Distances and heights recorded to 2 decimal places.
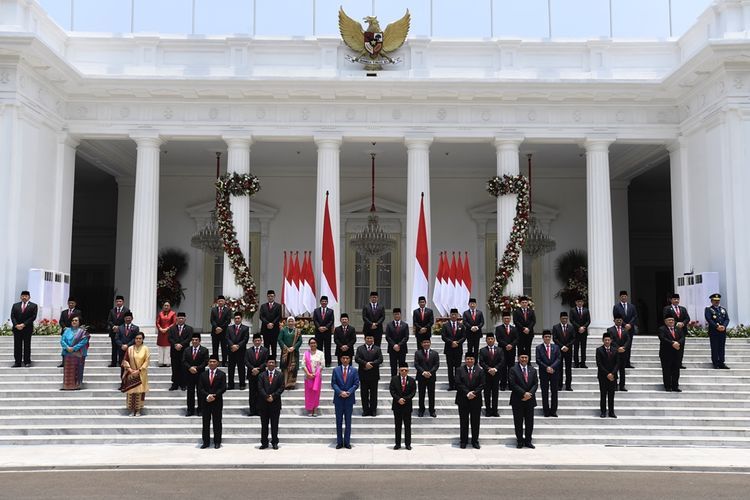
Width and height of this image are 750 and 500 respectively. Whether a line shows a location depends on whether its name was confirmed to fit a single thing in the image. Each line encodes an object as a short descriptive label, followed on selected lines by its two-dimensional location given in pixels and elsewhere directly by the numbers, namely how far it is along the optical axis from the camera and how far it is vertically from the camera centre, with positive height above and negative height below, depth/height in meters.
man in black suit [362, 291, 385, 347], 13.80 -0.16
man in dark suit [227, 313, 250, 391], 12.66 -0.63
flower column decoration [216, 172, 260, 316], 17.95 +1.88
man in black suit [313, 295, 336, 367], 13.82 -0.28
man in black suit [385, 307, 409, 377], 12.95 -0.53
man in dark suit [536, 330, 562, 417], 11.63 -0.93
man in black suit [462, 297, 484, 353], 13.50 -0.31
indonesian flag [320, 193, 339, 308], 17.61 +0.97
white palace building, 16.33 +4.83
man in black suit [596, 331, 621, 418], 11.80 -1.00
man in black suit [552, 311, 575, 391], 12.61 -0.56
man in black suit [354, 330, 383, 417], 11.82 -1.04
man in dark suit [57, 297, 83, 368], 13.71 -0.10
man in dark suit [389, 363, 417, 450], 10.56 -1.30
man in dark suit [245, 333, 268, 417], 11.34 -0.77
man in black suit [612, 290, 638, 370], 13.89 -0.05
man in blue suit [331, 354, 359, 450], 10.72 -1.26
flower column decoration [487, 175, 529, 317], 17.98 +1.78
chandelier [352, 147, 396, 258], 20.23 +1.91
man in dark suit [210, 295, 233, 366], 13.29 -0.25
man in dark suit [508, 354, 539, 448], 10.65 -1.28
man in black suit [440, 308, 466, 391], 13.05 -0.60
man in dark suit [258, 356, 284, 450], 10.57 -1.29
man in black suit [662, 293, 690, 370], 13.80 -0.05
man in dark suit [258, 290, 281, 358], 13.73 -0.24
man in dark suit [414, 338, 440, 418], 11.58 -0.94
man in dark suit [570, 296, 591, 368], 13.91 -0.33
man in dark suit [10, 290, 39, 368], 13.64 -0.31
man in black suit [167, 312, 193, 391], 12.62 -0.63
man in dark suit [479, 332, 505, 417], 11.52 -0.96
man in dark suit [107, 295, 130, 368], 13.80 -0.24
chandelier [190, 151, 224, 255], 19.92 +1.91
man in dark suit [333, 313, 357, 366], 12.98 -0.51
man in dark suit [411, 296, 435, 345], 13.64 -0.24
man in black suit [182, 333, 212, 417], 11.39 -0.79
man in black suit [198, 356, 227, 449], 10.41 -1.22
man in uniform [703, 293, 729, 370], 13.69 -0.37
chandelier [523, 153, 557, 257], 20.59 +1.87
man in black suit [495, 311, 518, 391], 12.73 -0.55
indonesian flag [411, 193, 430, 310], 17.55 +1.07
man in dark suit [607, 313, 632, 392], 12.48 -0.56
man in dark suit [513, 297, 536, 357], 13.35 -0.30
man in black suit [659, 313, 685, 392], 12.81 -0.75
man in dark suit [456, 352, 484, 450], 10.50 -1.24
